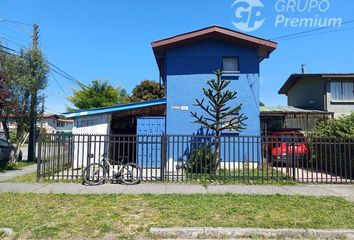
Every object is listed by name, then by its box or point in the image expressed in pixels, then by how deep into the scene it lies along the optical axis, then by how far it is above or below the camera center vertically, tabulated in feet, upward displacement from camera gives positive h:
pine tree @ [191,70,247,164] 48.16 +3.80
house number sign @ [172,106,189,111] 54.54 +4.61
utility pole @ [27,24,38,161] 64.23 +3.30
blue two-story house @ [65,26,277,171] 53.36 +9.24
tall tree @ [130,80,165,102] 121.49 +16.49
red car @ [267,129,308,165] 39.47 -0.85
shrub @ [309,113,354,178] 39.81 -0.15
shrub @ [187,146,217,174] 41.13 -2.84
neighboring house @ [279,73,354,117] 69.43 +9.26
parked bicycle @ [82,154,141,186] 37.10 -3.76
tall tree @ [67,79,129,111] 116.99 +14.21
